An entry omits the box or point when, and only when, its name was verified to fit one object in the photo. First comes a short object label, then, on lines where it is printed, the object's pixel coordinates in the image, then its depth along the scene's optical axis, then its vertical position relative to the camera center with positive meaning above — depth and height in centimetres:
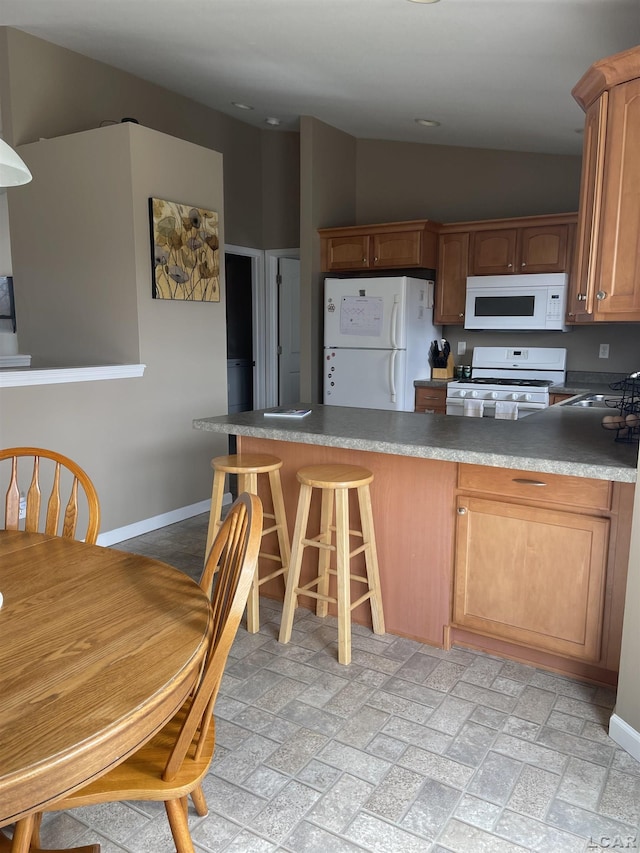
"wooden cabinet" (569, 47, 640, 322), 205 +47
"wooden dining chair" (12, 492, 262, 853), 115 -82
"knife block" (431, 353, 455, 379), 518 -34
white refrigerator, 484 -7
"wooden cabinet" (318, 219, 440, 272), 497 +67
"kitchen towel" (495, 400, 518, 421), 454 -57
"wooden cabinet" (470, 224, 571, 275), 457 +60
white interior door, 620 -2
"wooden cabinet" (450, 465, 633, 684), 212 -83
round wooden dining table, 87 -57
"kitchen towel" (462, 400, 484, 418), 471 -57
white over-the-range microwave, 459 +22
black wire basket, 235 -35
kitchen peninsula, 212 -70
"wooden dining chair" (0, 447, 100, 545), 181 -52
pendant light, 144 +38
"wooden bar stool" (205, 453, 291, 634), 263 -69
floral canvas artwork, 381 +48
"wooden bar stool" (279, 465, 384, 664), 233 -84
